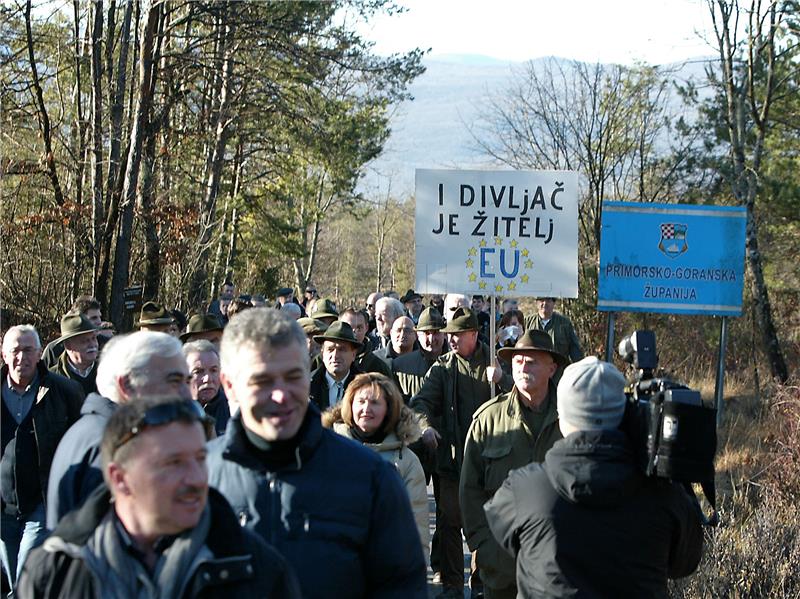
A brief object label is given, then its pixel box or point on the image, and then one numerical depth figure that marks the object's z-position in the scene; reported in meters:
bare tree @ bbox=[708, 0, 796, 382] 18.95
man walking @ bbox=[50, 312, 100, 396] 8.62
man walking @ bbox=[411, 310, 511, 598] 8.40
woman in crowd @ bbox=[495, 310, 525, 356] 13.11
